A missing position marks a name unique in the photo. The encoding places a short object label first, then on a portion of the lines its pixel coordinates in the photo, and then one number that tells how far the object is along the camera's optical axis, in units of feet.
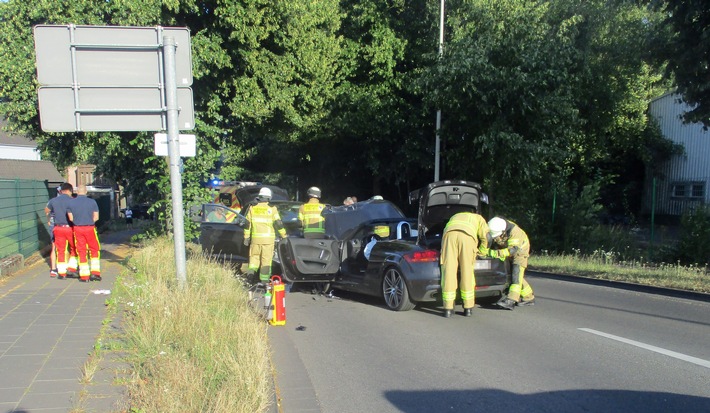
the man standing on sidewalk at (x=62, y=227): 31.83
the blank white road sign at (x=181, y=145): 23.61
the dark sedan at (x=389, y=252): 27.73
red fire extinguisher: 24.31
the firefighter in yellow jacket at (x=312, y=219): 33.81
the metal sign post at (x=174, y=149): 23.02
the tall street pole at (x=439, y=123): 59.80
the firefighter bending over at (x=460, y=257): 26.30
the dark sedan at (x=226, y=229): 39.52
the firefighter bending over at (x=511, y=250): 28.02
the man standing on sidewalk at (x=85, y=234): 31.63
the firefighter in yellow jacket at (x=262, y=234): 32.24
